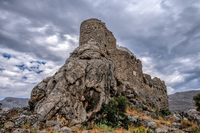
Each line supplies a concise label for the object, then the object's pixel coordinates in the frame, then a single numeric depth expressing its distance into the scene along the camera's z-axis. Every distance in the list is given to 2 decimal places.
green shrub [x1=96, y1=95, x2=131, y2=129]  8.98
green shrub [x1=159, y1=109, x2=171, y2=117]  14.79
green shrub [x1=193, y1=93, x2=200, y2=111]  12.27
